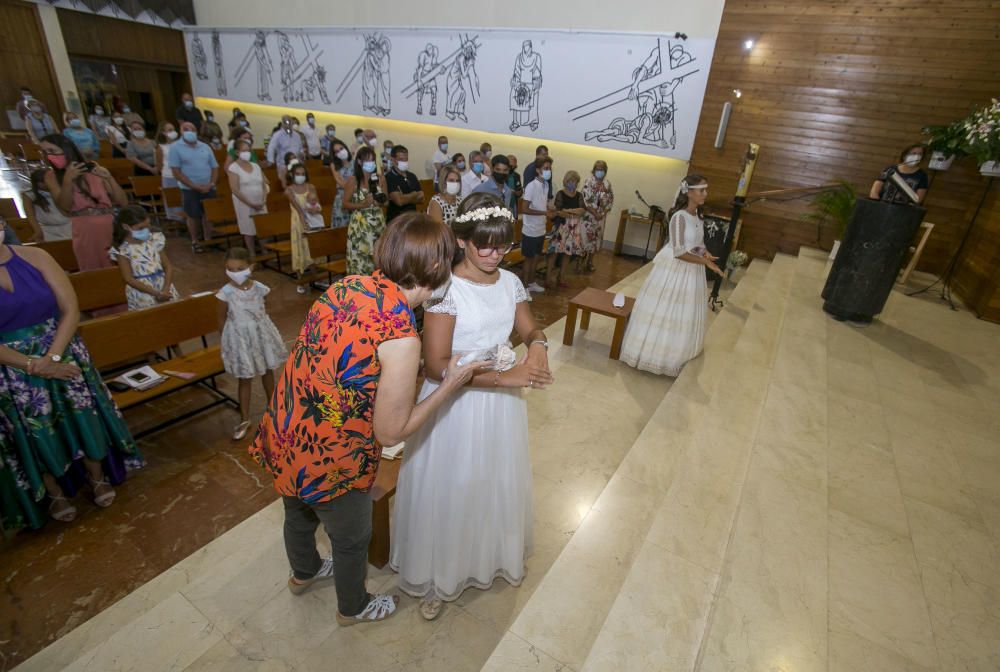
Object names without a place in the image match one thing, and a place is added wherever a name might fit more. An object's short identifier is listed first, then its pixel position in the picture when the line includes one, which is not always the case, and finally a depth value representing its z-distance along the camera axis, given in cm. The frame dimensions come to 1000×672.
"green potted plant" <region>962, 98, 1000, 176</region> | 441
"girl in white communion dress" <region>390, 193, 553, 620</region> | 178
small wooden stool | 447
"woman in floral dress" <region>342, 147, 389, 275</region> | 525
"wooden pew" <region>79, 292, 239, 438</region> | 312
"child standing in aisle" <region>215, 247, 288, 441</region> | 316
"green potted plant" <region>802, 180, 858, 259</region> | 612
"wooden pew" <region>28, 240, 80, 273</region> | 430
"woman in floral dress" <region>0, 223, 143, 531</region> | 220
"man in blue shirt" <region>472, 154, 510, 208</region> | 554
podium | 400
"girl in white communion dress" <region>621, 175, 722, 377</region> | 386
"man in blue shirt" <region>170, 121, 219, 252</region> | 670
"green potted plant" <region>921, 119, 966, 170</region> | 504
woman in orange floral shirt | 138
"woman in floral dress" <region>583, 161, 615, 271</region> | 701
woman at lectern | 500
